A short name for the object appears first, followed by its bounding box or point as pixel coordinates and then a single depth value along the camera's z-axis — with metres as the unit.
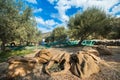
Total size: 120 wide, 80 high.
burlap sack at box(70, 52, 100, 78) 2.74
